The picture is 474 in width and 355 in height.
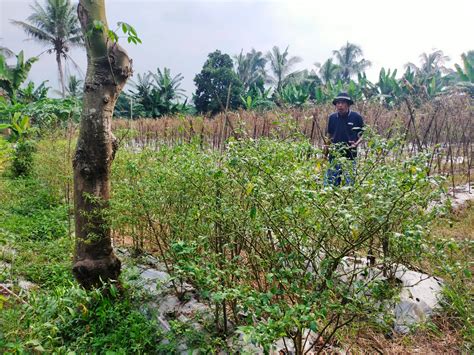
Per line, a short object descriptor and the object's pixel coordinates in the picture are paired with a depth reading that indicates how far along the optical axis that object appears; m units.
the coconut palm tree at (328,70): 29.86
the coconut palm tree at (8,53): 21.17
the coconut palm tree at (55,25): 25.05
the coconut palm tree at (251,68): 31.80
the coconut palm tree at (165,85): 21.83
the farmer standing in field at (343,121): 4.50
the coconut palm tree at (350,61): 38.12
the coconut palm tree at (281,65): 31.25
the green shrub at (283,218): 1.48
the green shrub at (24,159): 8.16
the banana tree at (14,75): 15.50
